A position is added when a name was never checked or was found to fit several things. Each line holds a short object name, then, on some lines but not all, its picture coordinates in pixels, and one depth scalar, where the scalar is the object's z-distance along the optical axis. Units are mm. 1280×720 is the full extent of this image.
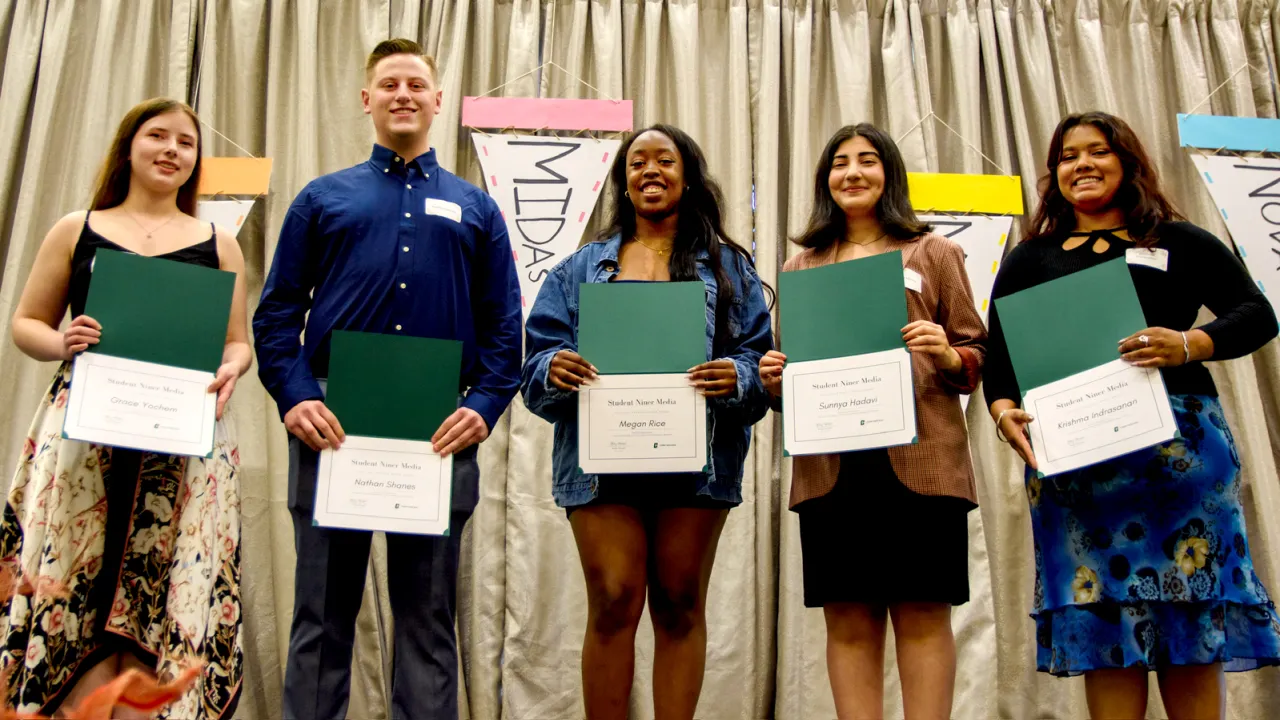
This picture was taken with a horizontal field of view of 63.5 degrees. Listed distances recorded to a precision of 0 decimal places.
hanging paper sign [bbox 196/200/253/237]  3076
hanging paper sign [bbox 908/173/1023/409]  3223
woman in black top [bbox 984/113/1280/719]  1825
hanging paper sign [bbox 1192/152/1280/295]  3309
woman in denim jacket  1921
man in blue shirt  1814
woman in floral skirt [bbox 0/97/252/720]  1803
